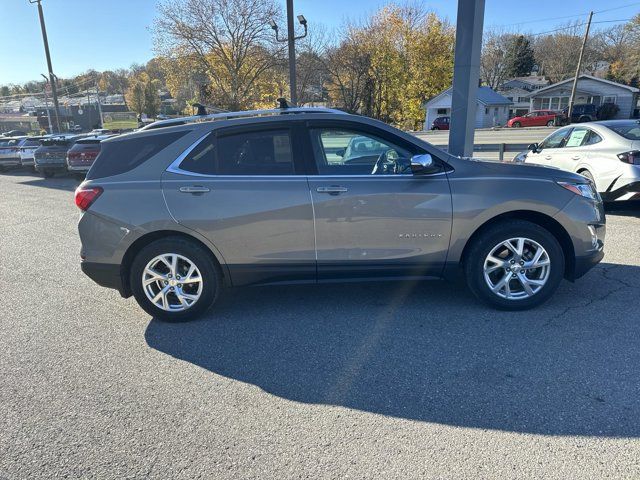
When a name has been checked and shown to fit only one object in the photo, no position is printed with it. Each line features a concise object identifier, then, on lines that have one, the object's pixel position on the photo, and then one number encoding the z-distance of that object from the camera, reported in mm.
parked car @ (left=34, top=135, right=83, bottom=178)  16062
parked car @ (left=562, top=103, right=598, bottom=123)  44769
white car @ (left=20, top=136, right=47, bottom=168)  18109
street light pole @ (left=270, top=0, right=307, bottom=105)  15008
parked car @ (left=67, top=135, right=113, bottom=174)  14031
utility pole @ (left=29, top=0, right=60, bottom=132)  26316
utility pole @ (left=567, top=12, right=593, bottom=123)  42081
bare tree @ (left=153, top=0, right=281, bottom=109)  31328
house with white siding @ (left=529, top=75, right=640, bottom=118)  51669
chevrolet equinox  3842
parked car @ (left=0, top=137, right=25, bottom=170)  19094
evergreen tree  80875
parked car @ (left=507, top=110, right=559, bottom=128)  47844
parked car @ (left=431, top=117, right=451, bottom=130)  47812
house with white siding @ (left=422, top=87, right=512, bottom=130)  50281
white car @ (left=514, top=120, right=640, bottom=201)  6824
